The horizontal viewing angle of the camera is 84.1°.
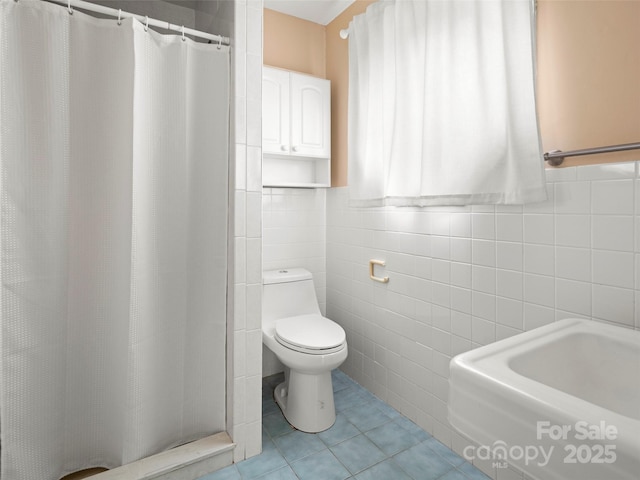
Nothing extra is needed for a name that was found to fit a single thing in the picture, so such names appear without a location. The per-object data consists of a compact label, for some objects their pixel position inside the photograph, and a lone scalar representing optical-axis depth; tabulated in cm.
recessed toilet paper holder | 201
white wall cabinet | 216
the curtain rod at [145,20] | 129
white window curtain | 128
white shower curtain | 126
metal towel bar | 102
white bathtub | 53
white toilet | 173
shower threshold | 140
